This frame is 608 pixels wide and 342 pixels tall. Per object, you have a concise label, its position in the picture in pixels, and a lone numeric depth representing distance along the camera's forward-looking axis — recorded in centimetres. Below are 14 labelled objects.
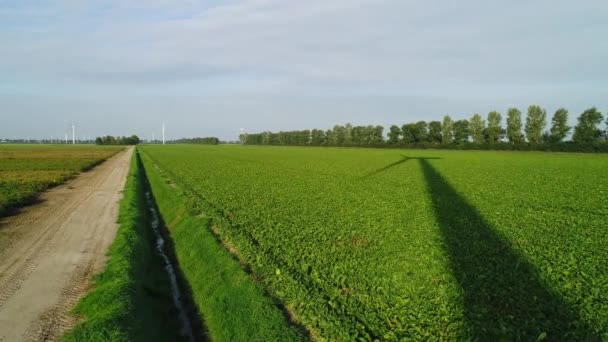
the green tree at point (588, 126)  9519
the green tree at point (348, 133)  17250
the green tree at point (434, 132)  13238
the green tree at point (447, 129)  12975
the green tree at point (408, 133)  13788
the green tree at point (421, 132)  13588
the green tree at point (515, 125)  11144
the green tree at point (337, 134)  17550
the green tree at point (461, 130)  12669
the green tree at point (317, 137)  18375
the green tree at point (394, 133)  14388
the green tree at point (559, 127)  10288
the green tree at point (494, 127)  11544
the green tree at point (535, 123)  10725
